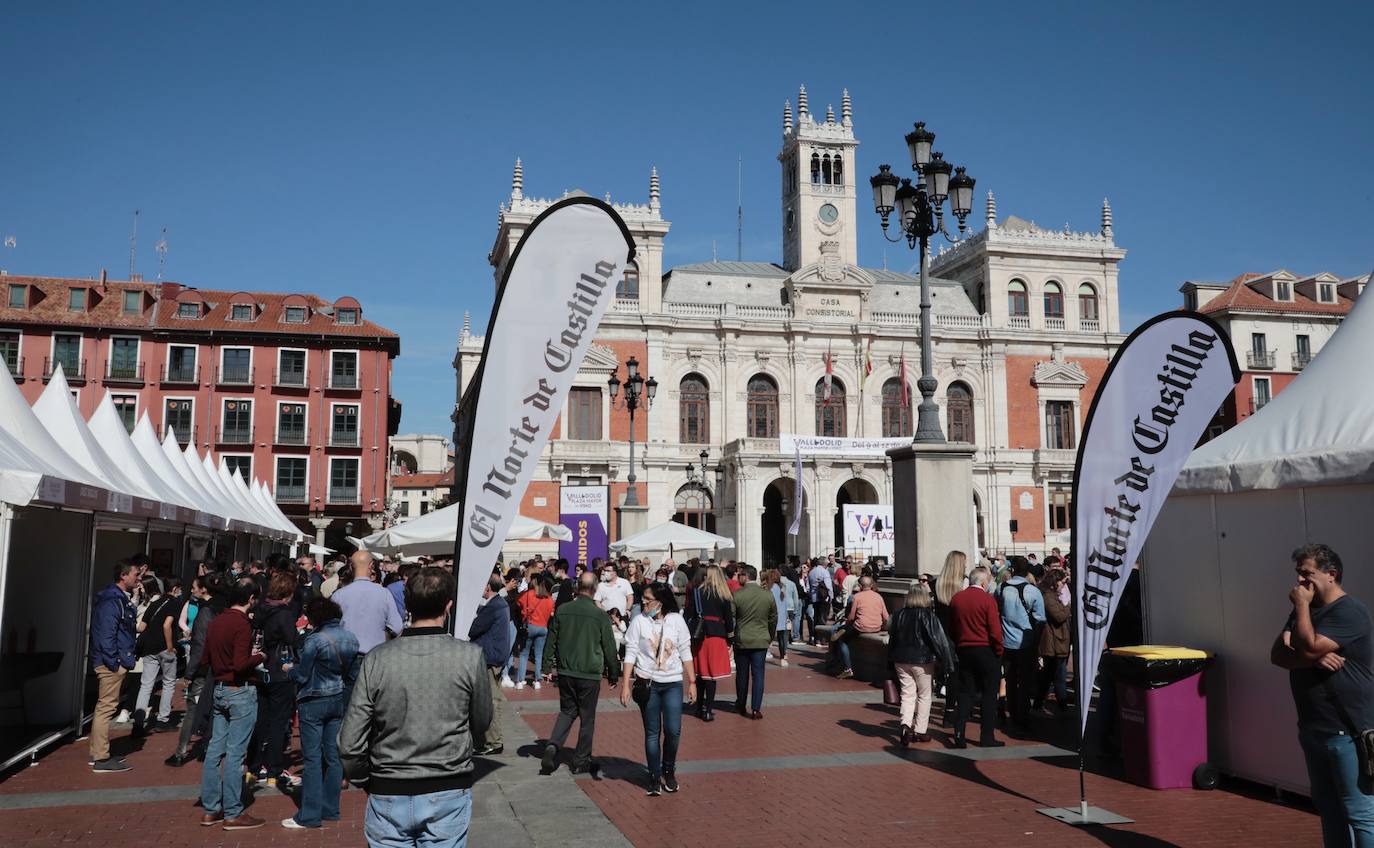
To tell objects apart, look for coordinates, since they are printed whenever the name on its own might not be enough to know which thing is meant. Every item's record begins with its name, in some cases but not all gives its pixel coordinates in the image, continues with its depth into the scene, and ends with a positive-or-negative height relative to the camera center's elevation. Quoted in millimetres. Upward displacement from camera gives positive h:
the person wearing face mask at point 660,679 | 8117 -1270
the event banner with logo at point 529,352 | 5727 +1005
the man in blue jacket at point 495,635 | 9805 -1076
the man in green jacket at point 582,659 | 8703 -1152
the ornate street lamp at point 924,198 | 14159 +4826
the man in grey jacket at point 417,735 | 3994 -844
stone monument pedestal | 13570 +333
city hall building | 43938 +7648
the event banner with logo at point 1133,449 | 7312 +567
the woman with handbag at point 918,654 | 9852 -1257
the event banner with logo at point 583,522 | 23375 +103
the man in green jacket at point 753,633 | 11930 -1274
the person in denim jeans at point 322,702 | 7105 -1269
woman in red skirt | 11656 -1263
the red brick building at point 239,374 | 43406 +6751
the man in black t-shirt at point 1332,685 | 5188 -835
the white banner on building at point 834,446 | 42500 +3411
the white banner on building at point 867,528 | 30375 -46
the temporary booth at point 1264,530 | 7211 -25
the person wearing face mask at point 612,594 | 15398 -1039
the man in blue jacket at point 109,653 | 8984 -1160
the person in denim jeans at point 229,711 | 7086 -1312
